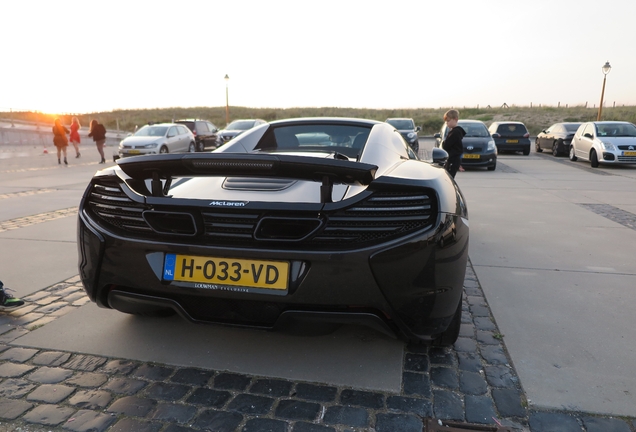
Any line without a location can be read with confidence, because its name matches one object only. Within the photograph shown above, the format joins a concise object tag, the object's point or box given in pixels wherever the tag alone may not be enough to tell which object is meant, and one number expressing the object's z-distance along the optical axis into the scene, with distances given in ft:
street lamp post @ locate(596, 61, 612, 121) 79.04
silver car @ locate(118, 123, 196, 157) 53.06
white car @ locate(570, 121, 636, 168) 43.60
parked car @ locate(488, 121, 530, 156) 61.57
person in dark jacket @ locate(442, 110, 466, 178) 26.71
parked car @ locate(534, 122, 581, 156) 58.70
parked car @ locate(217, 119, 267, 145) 64.90
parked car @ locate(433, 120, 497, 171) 42.55
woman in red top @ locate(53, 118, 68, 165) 47.39
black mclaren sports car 6.75
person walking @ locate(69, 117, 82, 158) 57.16
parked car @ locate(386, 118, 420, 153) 56.54
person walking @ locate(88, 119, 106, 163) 51.72
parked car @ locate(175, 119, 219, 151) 69.41
